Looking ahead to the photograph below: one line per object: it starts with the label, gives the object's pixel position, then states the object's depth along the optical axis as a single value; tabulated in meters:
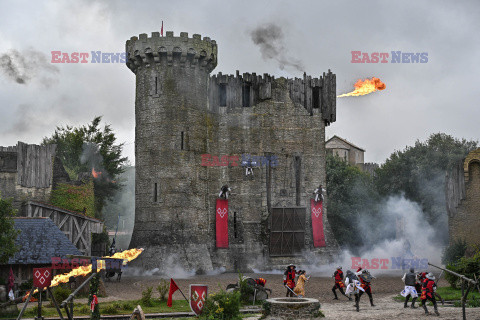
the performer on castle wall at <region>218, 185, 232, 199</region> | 43.09
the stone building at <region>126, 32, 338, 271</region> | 41.09
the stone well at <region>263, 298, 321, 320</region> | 20.52
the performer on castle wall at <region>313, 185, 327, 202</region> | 44.78
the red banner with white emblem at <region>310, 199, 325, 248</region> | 44.91
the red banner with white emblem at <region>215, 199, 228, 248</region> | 42.91
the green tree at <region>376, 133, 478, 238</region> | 57.53
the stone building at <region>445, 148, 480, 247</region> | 39.84
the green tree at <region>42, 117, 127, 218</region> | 53.62
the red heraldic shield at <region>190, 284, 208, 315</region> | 20.50
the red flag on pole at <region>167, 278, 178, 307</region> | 24.11
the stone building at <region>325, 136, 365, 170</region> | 87.38
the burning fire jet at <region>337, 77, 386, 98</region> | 45.09
